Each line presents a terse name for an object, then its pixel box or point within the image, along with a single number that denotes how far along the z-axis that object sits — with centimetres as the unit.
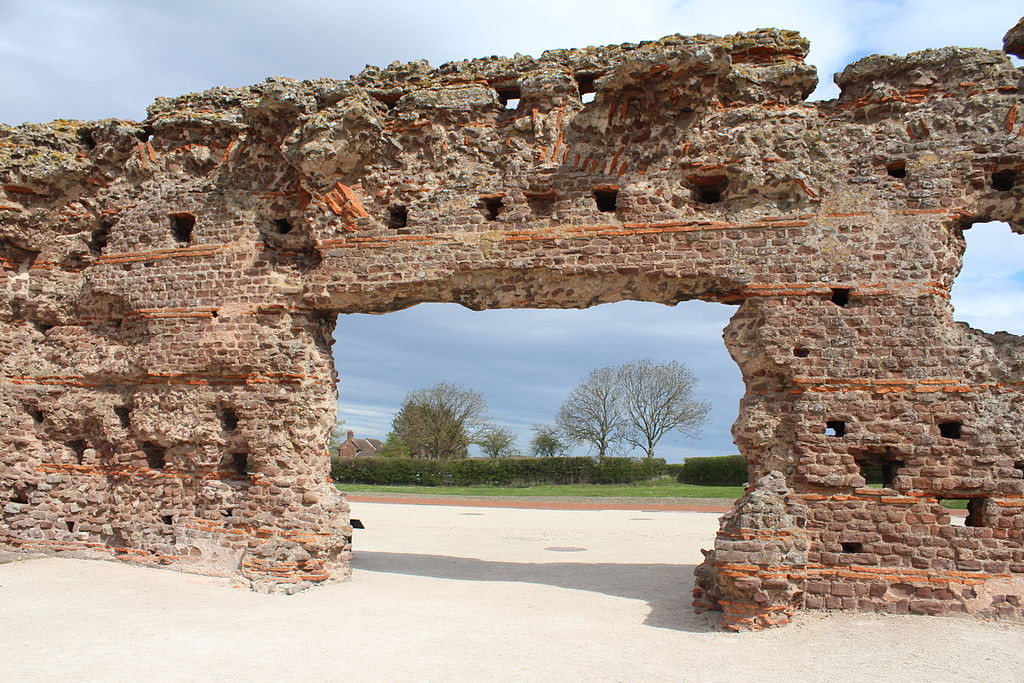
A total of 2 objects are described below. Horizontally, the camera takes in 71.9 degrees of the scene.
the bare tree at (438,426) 3581
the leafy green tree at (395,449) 3668
